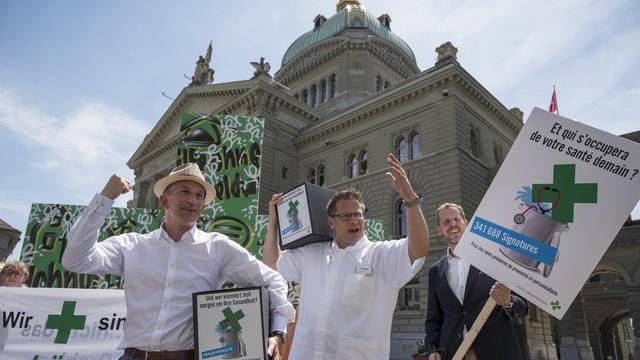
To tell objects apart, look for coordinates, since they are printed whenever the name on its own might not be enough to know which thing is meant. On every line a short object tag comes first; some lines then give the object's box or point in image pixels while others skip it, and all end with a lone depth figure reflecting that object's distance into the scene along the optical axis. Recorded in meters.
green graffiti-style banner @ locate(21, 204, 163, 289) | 7.09
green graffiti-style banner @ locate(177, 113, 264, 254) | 5.89
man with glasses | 2.69
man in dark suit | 3.00
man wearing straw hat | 2.30
